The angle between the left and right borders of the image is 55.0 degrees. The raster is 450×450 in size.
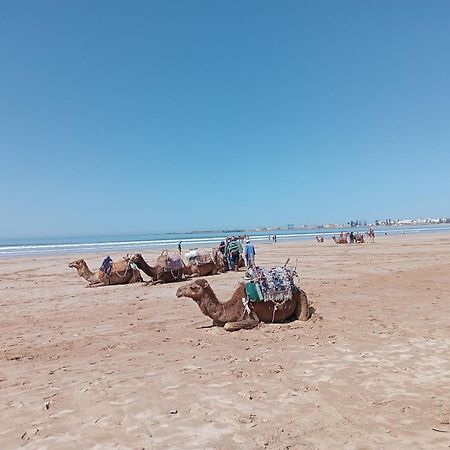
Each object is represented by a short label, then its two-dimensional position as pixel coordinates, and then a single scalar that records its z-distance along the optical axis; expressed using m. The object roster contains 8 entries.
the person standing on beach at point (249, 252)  19.70
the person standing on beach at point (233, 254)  21.69
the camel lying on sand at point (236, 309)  9.32
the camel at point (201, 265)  19.36
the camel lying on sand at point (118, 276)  17.89
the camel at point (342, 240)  48.82
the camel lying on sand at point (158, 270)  17.30
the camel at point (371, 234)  49.56
